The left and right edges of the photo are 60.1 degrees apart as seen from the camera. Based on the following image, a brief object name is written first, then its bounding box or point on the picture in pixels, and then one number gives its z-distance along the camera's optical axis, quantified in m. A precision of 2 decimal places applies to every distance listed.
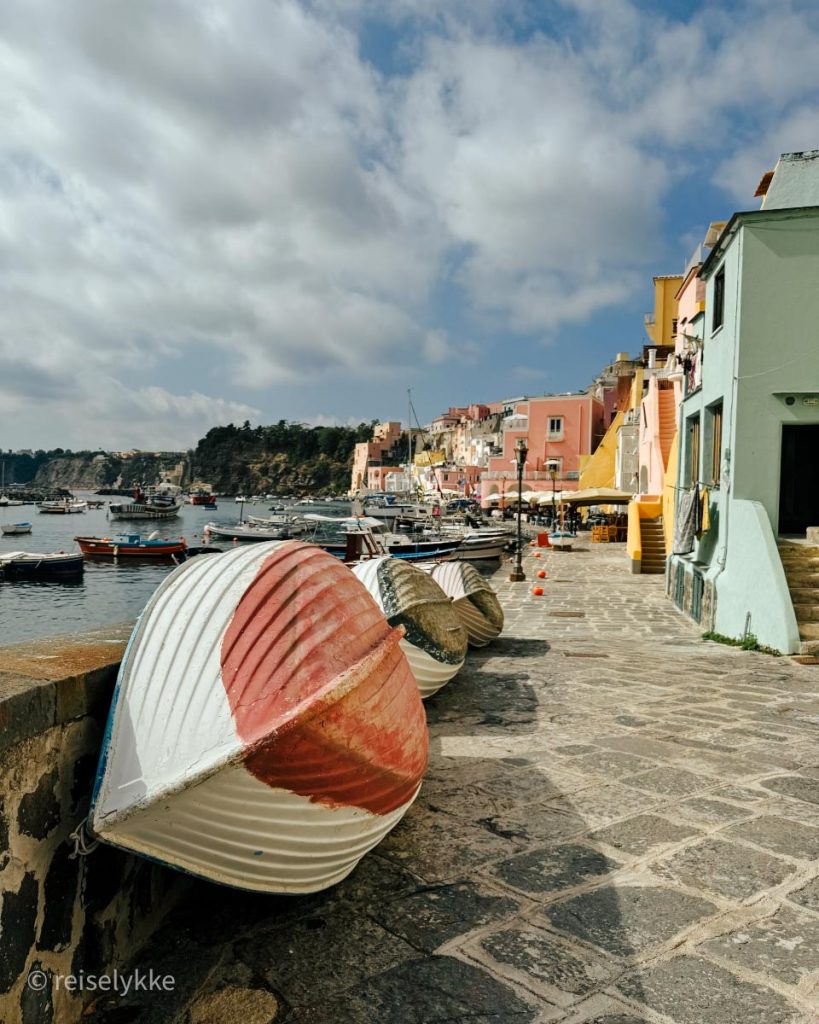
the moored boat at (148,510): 78.56
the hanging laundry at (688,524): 12.02
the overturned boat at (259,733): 2.42
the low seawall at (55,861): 2.20
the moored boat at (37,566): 35.00
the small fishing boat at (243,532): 44.81
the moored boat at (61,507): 104.31
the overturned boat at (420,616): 5.91
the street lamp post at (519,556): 19.12
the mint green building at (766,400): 9.24
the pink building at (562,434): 53.66
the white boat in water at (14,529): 60.62
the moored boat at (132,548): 41.53
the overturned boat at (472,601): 8.86
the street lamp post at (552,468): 29.21
